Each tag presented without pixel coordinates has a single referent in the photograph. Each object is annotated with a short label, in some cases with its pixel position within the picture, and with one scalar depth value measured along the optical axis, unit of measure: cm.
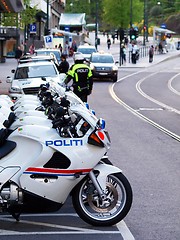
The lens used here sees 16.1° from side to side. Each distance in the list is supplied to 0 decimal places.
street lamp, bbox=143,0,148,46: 10392
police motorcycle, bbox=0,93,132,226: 691
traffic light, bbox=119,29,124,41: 5844
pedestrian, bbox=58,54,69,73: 2605
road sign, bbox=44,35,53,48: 5192
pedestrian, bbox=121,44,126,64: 5773
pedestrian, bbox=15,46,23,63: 4512
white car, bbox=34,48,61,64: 4134
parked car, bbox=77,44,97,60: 5171
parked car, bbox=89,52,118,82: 3772
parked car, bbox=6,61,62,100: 2136
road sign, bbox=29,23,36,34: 5238
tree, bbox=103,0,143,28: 10969
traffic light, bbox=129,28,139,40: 6656
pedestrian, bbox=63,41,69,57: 6741
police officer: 1622
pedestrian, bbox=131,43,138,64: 5823
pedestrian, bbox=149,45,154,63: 5958
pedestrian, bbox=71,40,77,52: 6998
